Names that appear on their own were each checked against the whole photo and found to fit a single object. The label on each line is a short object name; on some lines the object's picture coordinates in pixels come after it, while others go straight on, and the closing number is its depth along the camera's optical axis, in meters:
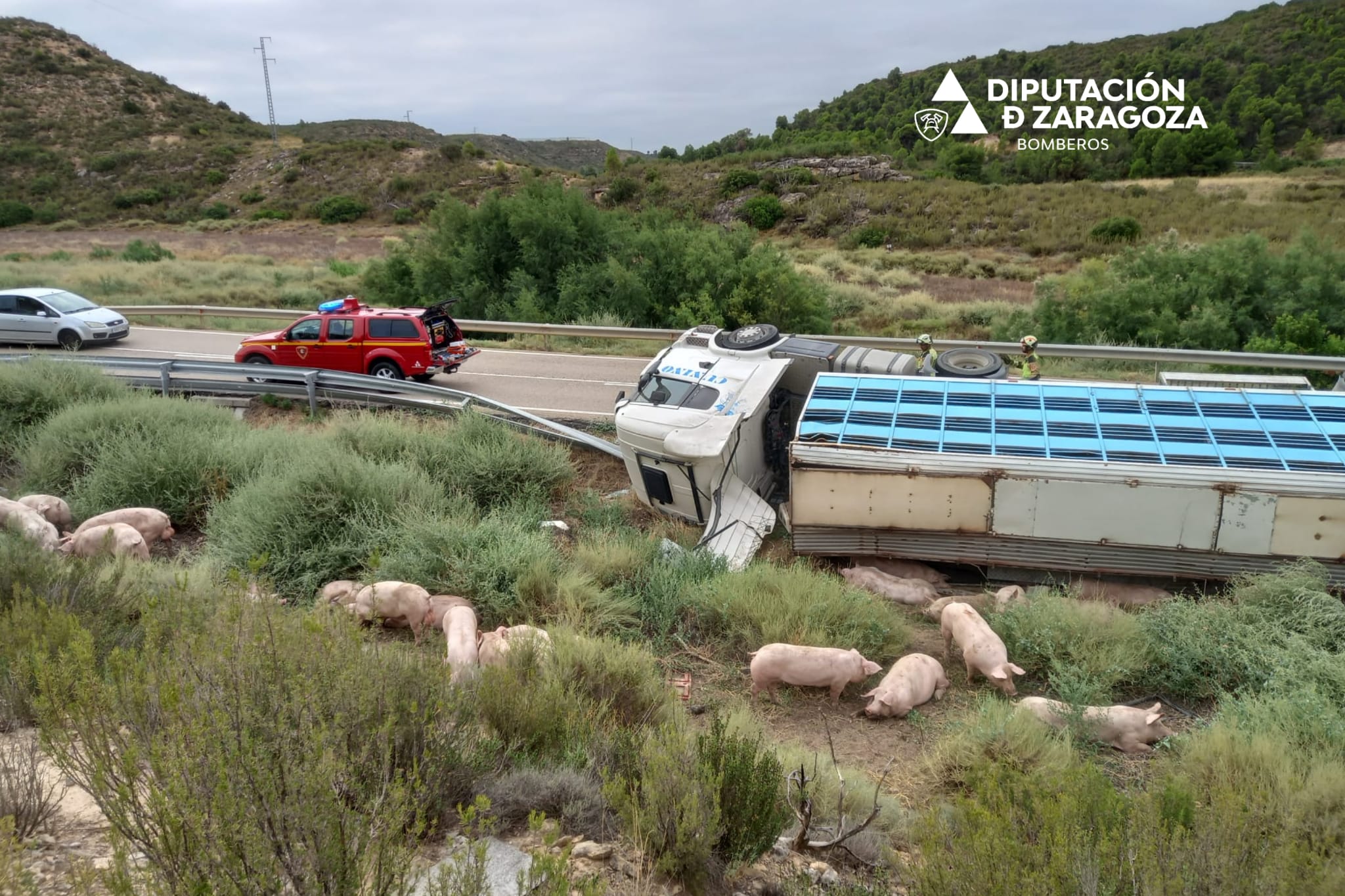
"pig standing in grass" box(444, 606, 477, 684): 6.44
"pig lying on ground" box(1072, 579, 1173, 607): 8.93
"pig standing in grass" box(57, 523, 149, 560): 8.66
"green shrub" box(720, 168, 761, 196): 47.81
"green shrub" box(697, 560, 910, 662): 7.77
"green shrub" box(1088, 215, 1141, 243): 36.41
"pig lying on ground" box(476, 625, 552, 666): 6.26
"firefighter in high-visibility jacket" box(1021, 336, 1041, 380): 11.75
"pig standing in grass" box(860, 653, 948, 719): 6.84
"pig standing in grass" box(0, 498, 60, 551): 8.35
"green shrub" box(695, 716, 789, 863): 4.30
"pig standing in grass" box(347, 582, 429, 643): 7.60
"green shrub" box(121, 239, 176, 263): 36.28
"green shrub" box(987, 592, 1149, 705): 7.02
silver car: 20.69
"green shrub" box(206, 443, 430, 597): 9.05
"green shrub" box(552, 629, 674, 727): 6.15
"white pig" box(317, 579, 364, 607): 7.54
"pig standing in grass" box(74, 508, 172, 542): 9.71
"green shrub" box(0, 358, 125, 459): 13.55
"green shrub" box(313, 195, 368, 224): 54.44
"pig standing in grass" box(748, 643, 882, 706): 7.04
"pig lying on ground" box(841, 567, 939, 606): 9.14
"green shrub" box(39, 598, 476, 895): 3.11
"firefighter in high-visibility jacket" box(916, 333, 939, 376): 12.27
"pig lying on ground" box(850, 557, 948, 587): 9.65
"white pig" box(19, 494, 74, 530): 10.16
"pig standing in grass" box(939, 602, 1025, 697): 7.08
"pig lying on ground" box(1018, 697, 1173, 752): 6.32
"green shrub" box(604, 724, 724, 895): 3.96
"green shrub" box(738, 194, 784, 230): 43.75
